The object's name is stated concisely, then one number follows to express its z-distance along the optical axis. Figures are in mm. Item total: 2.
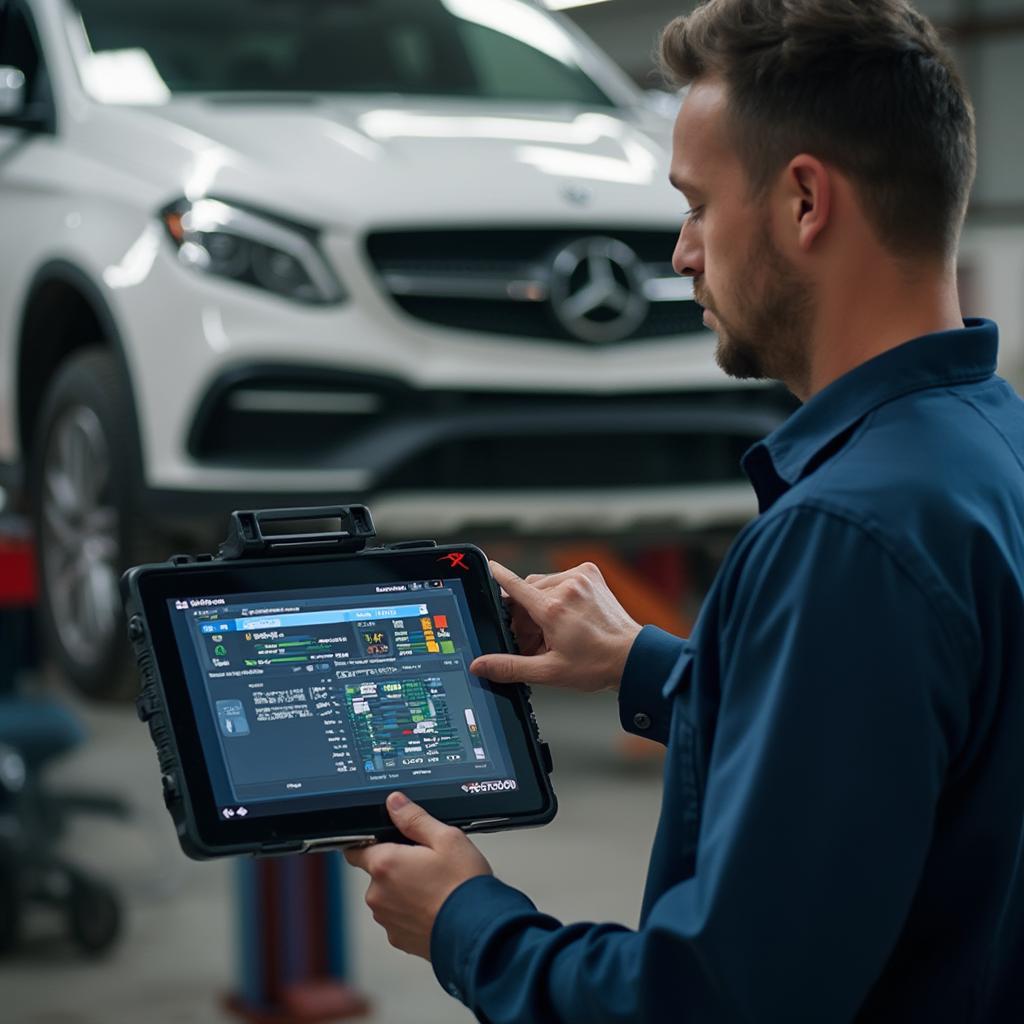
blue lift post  3344
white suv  3191
